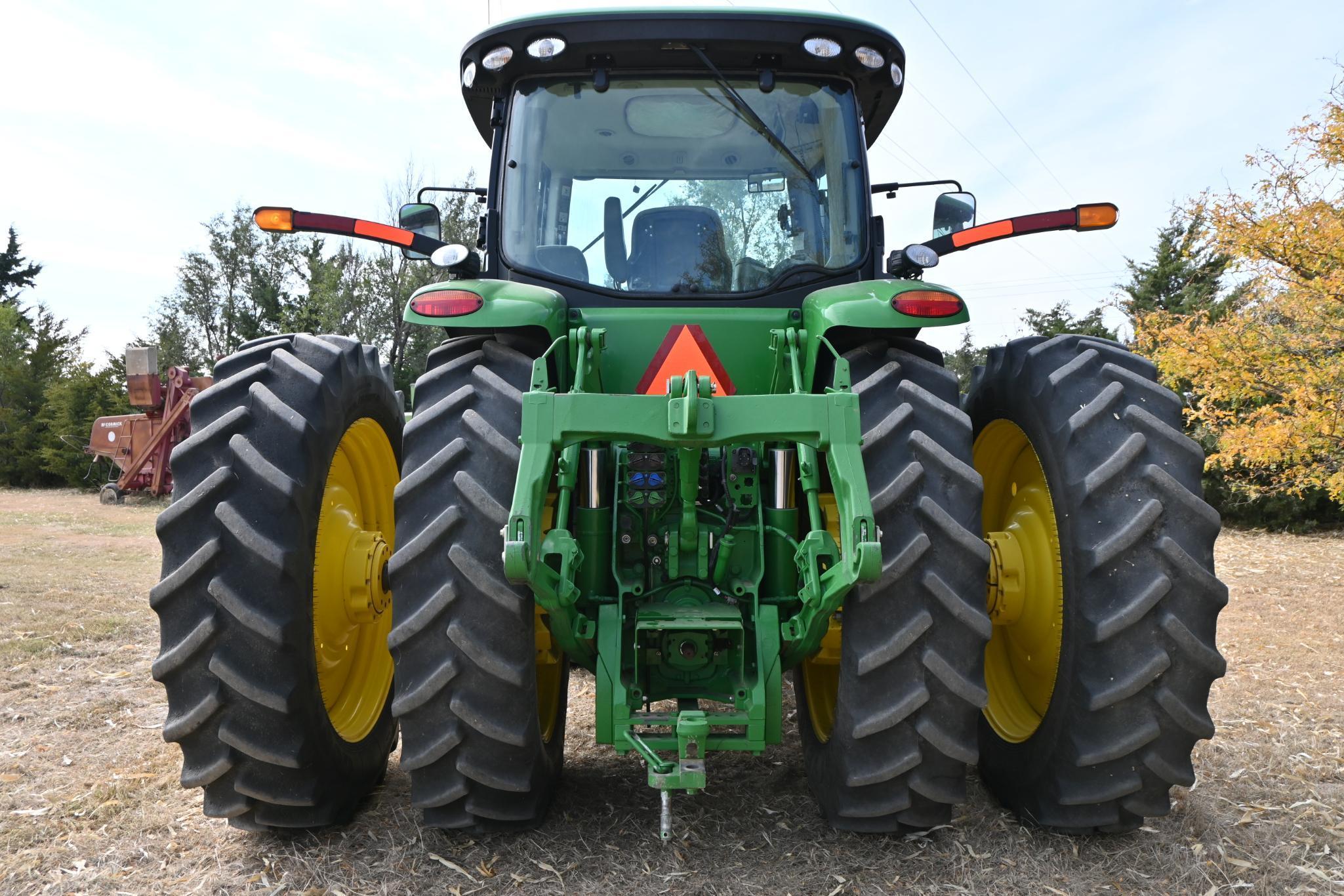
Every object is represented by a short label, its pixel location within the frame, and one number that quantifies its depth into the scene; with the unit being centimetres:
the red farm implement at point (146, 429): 1598
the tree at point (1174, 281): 1944
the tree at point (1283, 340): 830
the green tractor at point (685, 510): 236
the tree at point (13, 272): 3997
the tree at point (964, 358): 3275
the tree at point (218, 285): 3753
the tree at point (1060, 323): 2217
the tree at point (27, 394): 2164
